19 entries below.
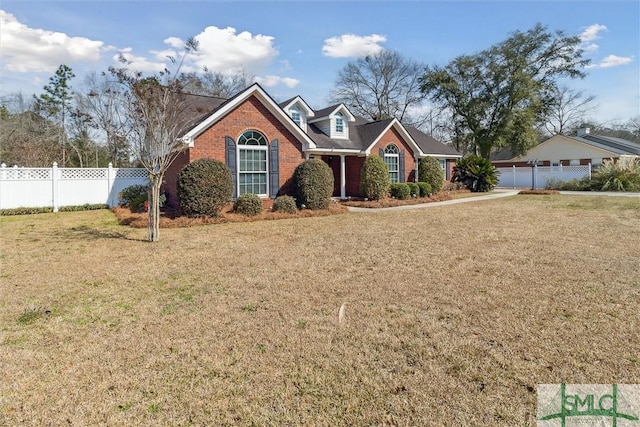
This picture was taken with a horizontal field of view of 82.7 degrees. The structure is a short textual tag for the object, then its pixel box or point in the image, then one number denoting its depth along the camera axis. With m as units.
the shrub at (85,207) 16.81
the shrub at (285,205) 14.69
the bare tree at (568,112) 43.96
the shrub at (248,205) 13.86
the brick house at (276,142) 14.46
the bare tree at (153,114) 9.29
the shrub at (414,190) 20.42
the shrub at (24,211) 15.42
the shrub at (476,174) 26.18
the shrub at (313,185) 15.52
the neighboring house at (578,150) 33.91
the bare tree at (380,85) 41.47
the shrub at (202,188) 12.67
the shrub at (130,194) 17.34
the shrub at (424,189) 20.91
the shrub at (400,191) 19.67
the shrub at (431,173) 22.06
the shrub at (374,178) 18.83
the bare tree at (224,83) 38.75
